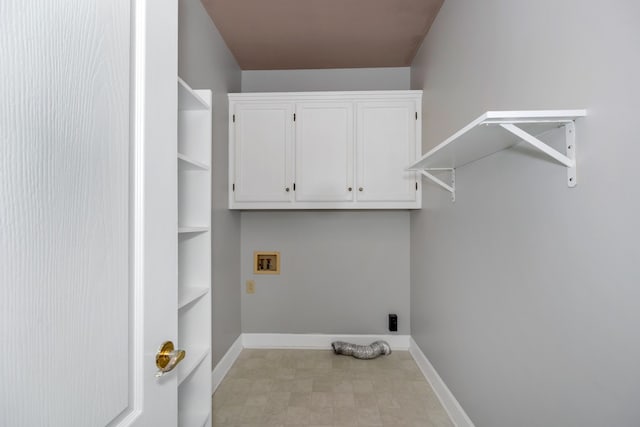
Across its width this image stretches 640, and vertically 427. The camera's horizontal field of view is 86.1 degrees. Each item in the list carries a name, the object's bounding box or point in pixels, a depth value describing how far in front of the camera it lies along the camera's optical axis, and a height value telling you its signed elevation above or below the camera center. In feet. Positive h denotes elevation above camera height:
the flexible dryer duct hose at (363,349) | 9.12 -3.56
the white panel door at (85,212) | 1.48 +0.04
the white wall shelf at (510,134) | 3.17 +0.95
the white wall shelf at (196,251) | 5.28 -0.53
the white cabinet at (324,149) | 9.05 +1.83
